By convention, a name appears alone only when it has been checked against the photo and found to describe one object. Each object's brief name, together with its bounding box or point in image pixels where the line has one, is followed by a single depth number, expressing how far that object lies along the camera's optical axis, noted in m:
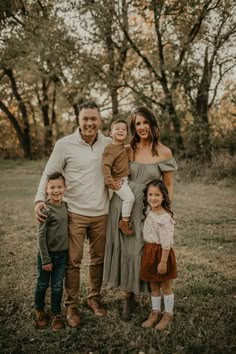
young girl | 3.43
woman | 3.61
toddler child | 3.53
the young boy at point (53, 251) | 3.44
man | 3.61
